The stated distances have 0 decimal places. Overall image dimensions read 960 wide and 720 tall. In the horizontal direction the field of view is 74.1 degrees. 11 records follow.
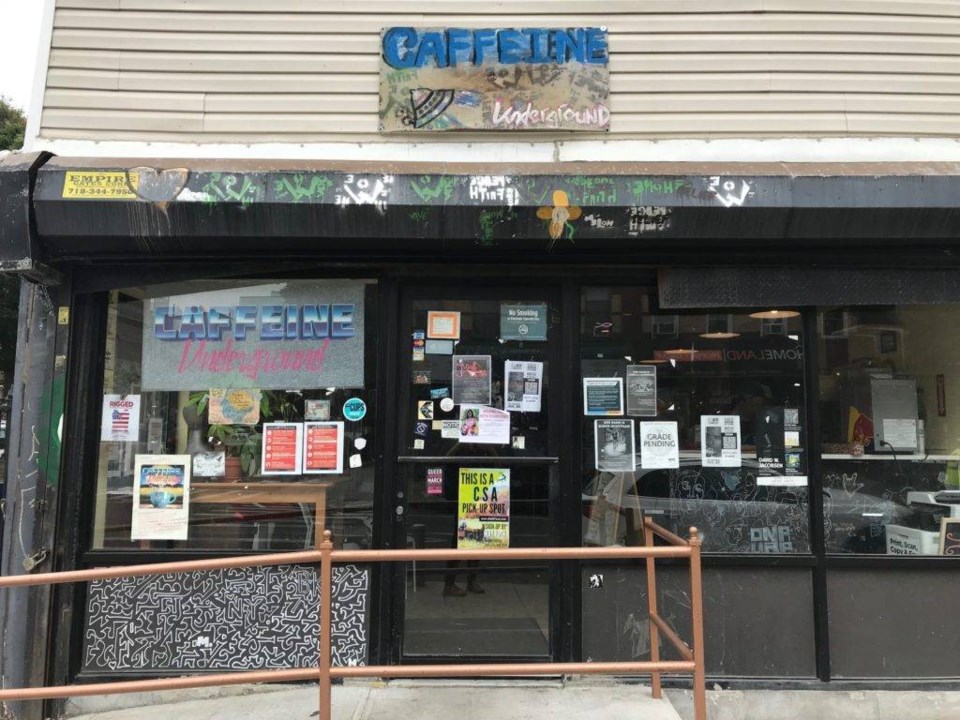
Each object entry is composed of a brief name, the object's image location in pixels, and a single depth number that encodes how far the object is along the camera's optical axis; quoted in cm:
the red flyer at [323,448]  432
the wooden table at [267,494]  435
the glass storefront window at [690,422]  435
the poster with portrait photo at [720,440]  438
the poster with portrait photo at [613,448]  436
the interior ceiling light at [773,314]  442
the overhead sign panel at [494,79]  421
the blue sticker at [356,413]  435
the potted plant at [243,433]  438
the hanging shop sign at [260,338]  437
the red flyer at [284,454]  435
